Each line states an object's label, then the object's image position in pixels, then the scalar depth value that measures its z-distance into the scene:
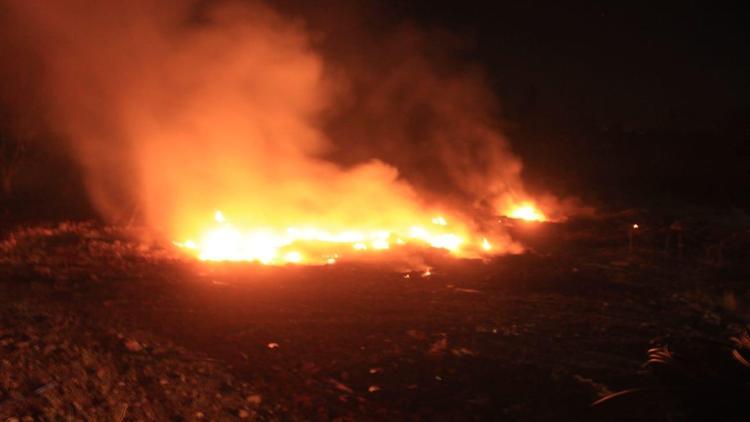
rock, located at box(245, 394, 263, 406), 4.76
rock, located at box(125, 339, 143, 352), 5.20
